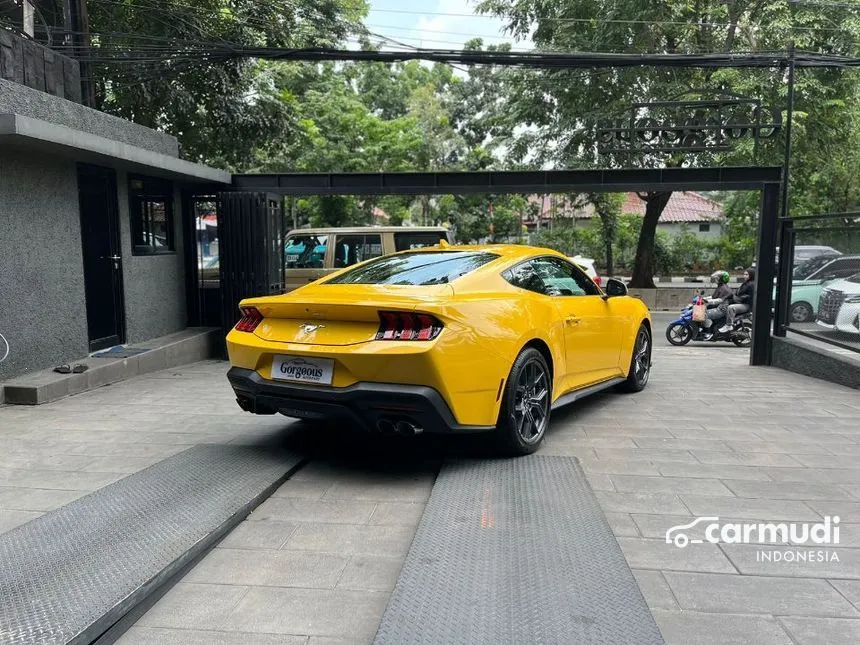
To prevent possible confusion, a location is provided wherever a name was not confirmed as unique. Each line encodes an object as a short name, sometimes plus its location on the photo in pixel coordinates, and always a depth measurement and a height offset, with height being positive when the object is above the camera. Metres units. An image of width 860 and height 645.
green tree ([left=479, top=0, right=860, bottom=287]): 17.06 +5.02
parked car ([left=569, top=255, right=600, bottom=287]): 15.56 -0.55
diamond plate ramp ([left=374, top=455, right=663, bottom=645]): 2.40 -1.43
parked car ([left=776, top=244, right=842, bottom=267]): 8.14 -0.11
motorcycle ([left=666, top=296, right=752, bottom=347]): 13.09 -1.79
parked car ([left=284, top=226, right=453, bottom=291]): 12.77 -0.08
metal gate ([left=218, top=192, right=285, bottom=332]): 9.54 -0.08
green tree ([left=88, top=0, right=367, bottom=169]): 13.28 +3.59
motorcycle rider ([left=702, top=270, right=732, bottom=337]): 13.14 -1.08
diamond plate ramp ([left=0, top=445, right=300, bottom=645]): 2.49 -1.43
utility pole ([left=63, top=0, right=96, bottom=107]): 9.33 +3.08
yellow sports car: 3.84 -0.66
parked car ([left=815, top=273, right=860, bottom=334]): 7.20 -0.72
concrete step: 6.31 -1.45
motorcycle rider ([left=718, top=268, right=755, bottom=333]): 13.02 -1.22
